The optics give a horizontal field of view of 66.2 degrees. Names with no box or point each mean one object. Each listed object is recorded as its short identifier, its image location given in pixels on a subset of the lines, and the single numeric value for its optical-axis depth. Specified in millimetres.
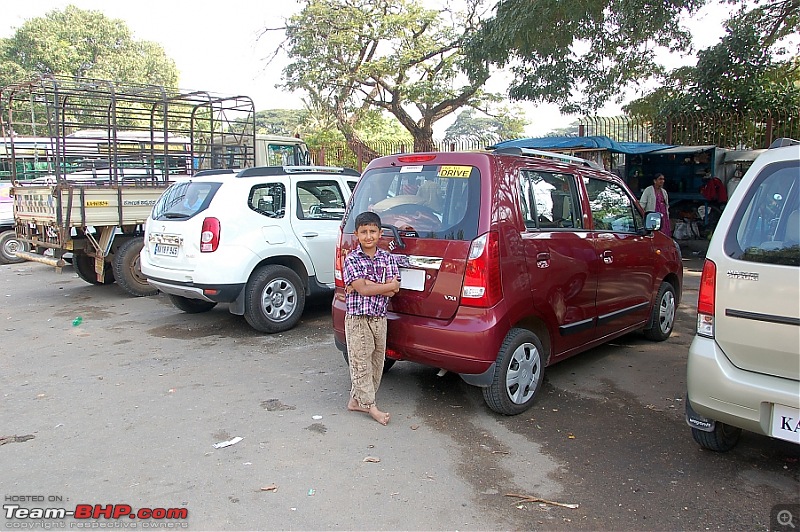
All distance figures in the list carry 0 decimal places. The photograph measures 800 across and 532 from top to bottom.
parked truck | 8156
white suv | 6336
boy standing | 4023
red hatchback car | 3992
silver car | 2875
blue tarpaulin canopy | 11484
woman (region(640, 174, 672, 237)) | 10969
